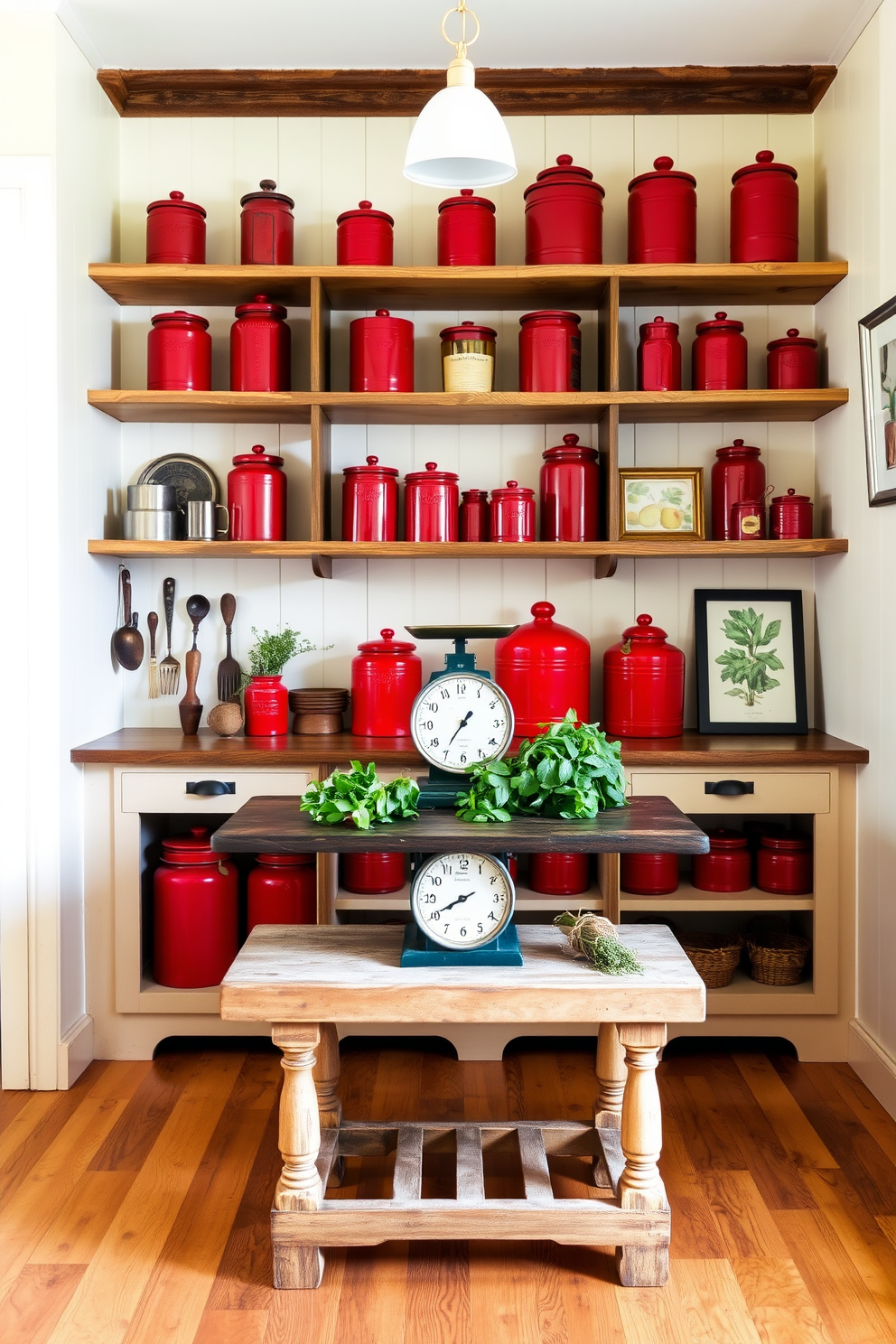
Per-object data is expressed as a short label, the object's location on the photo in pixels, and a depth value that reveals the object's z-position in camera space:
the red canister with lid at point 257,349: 3.18
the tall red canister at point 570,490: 3.19
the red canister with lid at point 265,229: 3.15
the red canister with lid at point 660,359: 3.19
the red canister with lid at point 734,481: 3.27
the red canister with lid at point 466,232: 3.13
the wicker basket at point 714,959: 3.03
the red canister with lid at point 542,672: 3.12
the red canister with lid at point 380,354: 3.16
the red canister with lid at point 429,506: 3.19
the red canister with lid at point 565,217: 3.11
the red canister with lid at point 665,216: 3.13
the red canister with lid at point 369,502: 3.19
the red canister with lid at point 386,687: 3.19
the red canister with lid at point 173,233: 3.17
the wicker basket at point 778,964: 3.06
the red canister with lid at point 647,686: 3.17
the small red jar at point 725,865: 3.11
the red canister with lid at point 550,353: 3.14
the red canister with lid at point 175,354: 3.20
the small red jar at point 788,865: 3.07
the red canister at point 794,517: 3.20
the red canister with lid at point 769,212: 3.14
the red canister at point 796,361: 3.20
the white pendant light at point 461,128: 1.86
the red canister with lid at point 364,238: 3.14
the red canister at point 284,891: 3.05
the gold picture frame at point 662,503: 3.29
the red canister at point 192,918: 3.04
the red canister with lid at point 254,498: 3.20
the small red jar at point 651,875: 3.06
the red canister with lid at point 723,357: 3.22
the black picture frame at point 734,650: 3.30
